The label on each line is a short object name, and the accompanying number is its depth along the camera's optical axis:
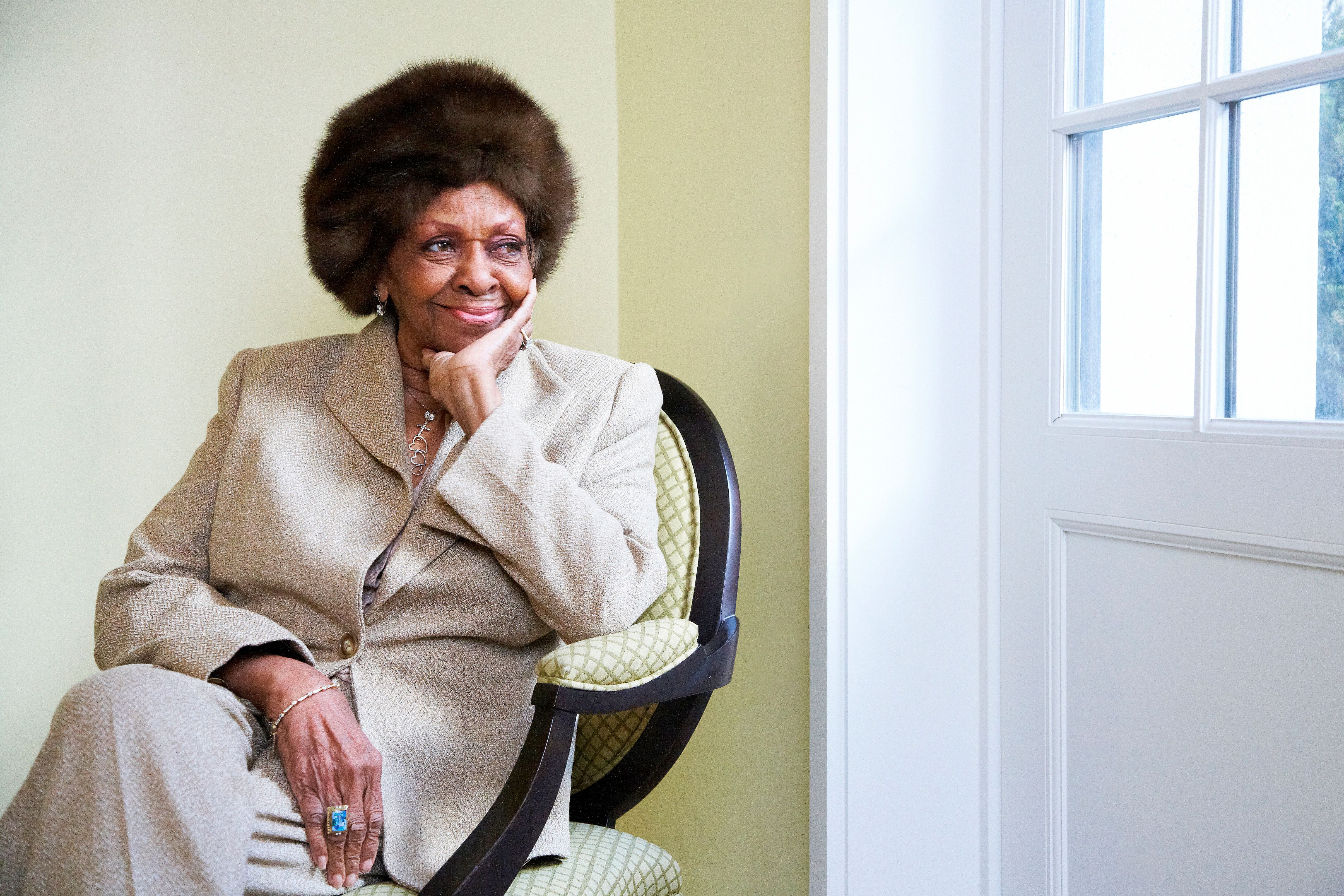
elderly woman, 1.12
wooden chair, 1.06
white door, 1.23
